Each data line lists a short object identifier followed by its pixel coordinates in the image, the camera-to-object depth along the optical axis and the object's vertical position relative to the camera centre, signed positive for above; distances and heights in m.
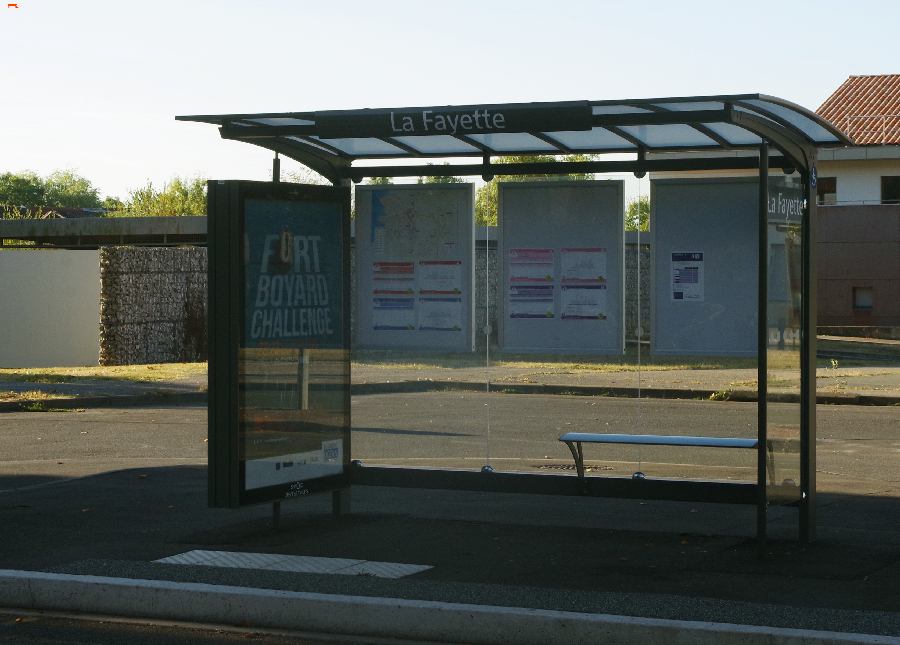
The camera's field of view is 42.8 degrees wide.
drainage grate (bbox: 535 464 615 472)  10.58 -1.36
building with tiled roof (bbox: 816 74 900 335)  34.25 +2.56
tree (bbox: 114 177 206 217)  78.00 +8.35
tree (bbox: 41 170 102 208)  163.12 +18.60
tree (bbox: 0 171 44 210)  137.75 +16.25
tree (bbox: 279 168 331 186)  61.08 +7.93
